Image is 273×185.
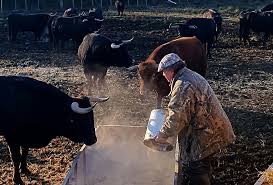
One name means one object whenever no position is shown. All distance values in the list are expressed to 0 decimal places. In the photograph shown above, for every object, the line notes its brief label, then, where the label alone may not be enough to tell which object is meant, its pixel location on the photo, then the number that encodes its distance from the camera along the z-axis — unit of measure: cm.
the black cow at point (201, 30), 1788
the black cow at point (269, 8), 2532
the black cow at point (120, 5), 2895
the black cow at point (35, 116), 771
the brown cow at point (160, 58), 973
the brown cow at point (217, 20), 2047
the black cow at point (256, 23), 2000
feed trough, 771
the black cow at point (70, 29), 1917
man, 586
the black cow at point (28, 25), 2145
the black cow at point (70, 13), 2319
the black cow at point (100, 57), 1244
